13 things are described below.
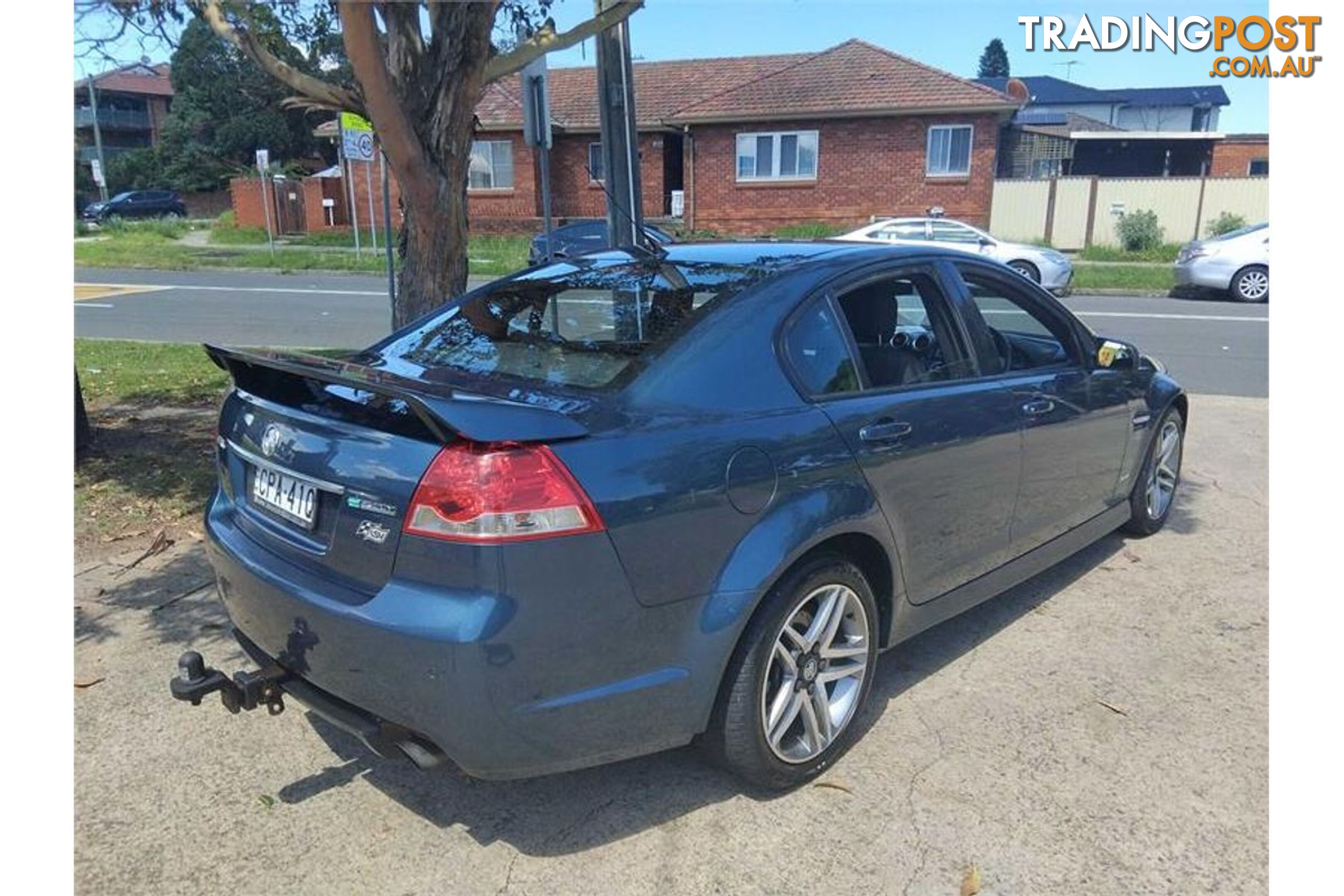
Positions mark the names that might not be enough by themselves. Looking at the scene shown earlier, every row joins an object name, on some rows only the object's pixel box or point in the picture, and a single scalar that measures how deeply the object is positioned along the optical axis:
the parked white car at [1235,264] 16.67
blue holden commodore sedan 2.33
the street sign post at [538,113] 6.91
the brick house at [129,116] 54.97
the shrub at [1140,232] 24.06
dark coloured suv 43.88
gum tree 5.07
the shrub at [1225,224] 23.80
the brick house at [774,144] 25.72
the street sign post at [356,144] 14.46
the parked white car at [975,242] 17.47
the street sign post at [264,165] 28.00
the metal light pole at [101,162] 43.44
